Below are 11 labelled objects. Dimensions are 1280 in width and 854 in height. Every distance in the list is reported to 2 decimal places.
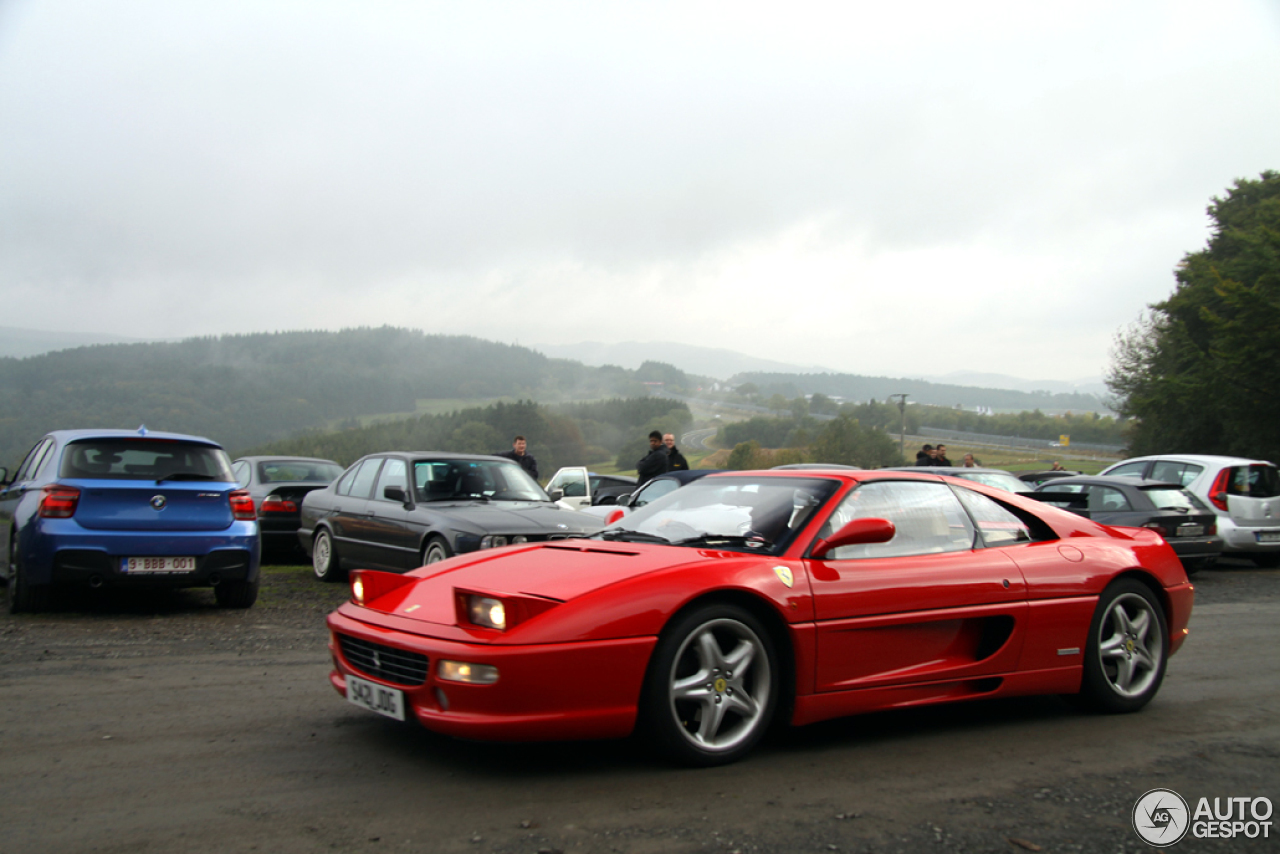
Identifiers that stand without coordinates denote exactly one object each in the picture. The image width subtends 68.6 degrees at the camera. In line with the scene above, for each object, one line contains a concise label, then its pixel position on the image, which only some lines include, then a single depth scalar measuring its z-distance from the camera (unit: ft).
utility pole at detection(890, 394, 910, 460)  165.94
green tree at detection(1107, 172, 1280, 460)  83.71
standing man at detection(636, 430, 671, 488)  48.01
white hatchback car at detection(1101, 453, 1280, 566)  42.55
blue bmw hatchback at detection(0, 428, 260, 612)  23.94
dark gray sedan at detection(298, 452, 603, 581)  28.37
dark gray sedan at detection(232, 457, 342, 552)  42.47
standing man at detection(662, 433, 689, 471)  49.14
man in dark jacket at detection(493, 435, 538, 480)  48.38
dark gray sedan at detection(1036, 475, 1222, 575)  37.88
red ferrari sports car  11.30
